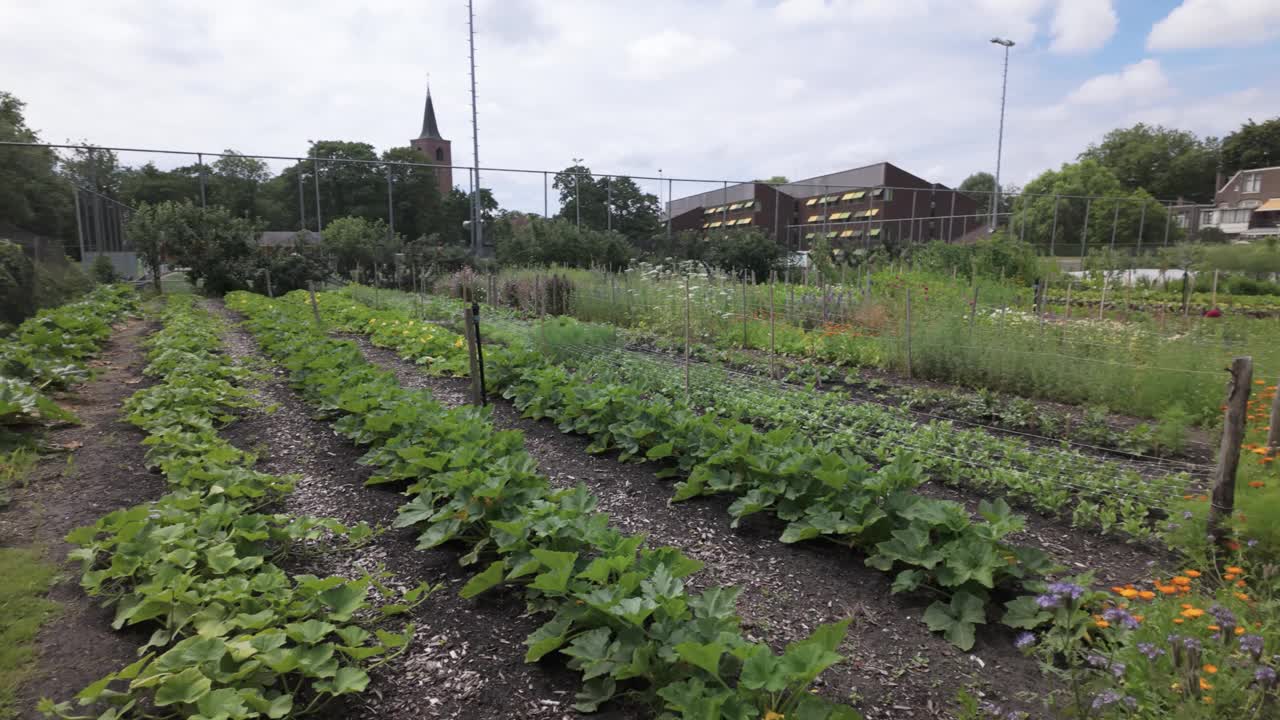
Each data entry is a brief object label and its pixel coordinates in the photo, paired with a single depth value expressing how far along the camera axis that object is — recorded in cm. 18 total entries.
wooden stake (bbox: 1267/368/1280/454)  352
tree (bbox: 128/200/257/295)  1903
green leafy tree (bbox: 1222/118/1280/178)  5553
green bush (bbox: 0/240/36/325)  941
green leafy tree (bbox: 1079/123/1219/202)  5928
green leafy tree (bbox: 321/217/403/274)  2177
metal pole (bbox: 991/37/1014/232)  2606
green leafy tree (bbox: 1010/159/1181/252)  3167
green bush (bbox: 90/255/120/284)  1900
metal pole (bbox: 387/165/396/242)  2334
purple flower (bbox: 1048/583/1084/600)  192
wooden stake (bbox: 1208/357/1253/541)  304
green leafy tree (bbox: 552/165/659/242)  2647
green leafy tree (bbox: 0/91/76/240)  1972
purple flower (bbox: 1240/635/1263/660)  174
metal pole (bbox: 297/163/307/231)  2297
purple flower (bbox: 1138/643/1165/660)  196
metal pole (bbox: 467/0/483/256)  2378
